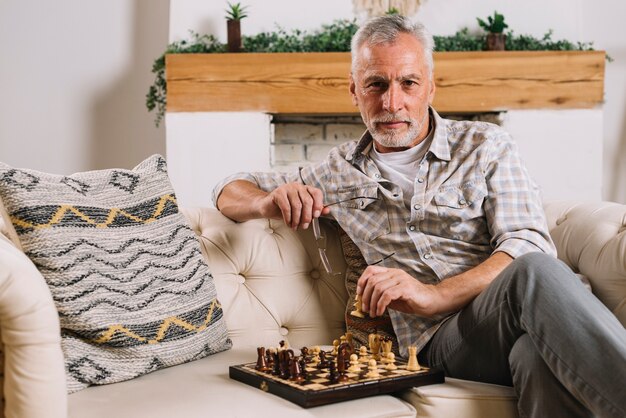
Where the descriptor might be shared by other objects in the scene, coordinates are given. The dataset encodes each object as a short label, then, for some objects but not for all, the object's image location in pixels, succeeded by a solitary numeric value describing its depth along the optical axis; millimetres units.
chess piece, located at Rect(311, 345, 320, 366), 1473
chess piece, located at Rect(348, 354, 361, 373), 1414
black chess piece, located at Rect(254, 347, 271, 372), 1438
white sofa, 1218
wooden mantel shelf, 3699
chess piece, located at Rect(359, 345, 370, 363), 1505
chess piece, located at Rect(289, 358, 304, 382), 1359
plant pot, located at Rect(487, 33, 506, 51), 3826
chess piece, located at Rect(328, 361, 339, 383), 1339
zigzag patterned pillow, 1456
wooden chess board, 1295
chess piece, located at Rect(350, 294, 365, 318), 1585
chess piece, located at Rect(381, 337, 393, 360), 1512
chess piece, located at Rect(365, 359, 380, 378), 1389
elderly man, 1330
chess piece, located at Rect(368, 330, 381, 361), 1561
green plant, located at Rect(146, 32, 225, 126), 3812
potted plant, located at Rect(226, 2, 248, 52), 3773
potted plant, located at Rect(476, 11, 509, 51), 3818
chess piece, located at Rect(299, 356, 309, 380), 1376
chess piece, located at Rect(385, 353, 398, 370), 1488
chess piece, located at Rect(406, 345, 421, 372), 1463
